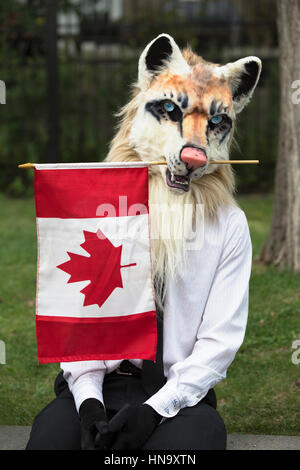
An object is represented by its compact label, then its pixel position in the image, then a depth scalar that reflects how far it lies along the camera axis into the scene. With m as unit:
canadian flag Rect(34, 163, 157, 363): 2.57
